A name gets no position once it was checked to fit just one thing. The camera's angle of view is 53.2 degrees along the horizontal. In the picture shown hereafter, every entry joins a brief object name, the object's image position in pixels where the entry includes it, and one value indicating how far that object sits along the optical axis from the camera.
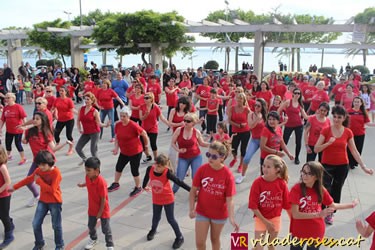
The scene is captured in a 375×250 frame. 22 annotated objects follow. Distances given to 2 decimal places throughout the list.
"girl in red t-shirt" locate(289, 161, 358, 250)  3.61
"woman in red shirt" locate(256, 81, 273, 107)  9.74
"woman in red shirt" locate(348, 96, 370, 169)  7.16
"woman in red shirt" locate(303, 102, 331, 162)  6.08
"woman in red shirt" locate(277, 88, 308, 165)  7.89
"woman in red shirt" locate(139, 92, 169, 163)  7.50
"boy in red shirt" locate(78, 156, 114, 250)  4.31
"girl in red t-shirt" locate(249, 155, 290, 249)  3.65
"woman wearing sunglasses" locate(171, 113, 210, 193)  5.65
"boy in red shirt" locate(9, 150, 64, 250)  4.34
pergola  16.69
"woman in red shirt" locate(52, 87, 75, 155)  8.56
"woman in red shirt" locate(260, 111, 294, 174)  5.65
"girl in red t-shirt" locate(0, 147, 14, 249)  4.48
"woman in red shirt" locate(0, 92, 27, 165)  7.44
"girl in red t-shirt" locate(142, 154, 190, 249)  4.51
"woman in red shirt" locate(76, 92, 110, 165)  7.44
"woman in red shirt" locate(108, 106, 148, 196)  6.05
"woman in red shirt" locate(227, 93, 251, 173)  7.10
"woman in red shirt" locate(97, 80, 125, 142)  9.61
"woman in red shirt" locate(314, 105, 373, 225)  5.03
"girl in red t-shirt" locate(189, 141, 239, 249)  3.81
